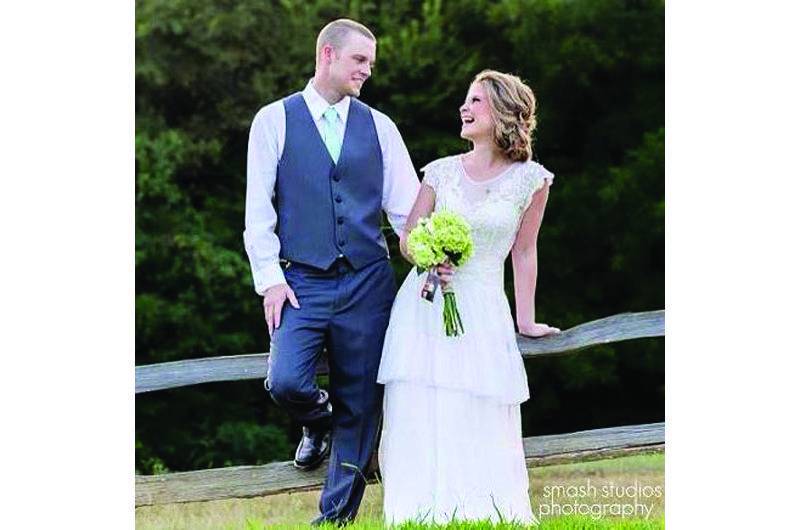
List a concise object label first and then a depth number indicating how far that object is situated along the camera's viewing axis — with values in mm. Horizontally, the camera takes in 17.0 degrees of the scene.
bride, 9538
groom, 9517
